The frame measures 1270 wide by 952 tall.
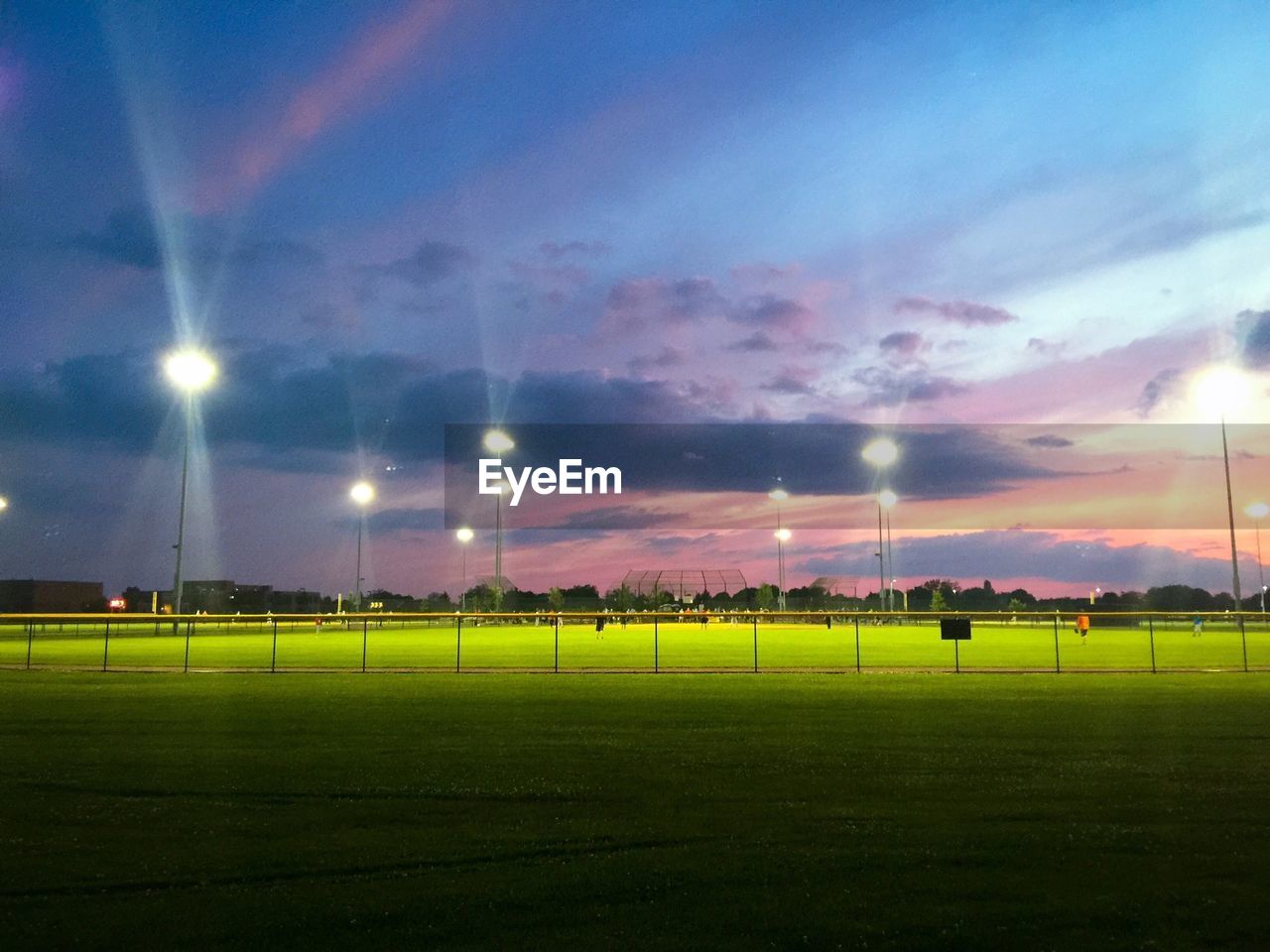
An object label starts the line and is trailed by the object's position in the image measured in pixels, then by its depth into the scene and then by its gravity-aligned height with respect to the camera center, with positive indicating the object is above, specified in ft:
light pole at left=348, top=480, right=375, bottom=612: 221.25 +23.00
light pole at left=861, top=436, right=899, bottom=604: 230.48 +30.98
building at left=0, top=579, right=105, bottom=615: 322.96 +1.09
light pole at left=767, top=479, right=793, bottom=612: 278.17 +14.53
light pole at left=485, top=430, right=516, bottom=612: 193.51 +29.44
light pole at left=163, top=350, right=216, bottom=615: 136.05 +31.88
